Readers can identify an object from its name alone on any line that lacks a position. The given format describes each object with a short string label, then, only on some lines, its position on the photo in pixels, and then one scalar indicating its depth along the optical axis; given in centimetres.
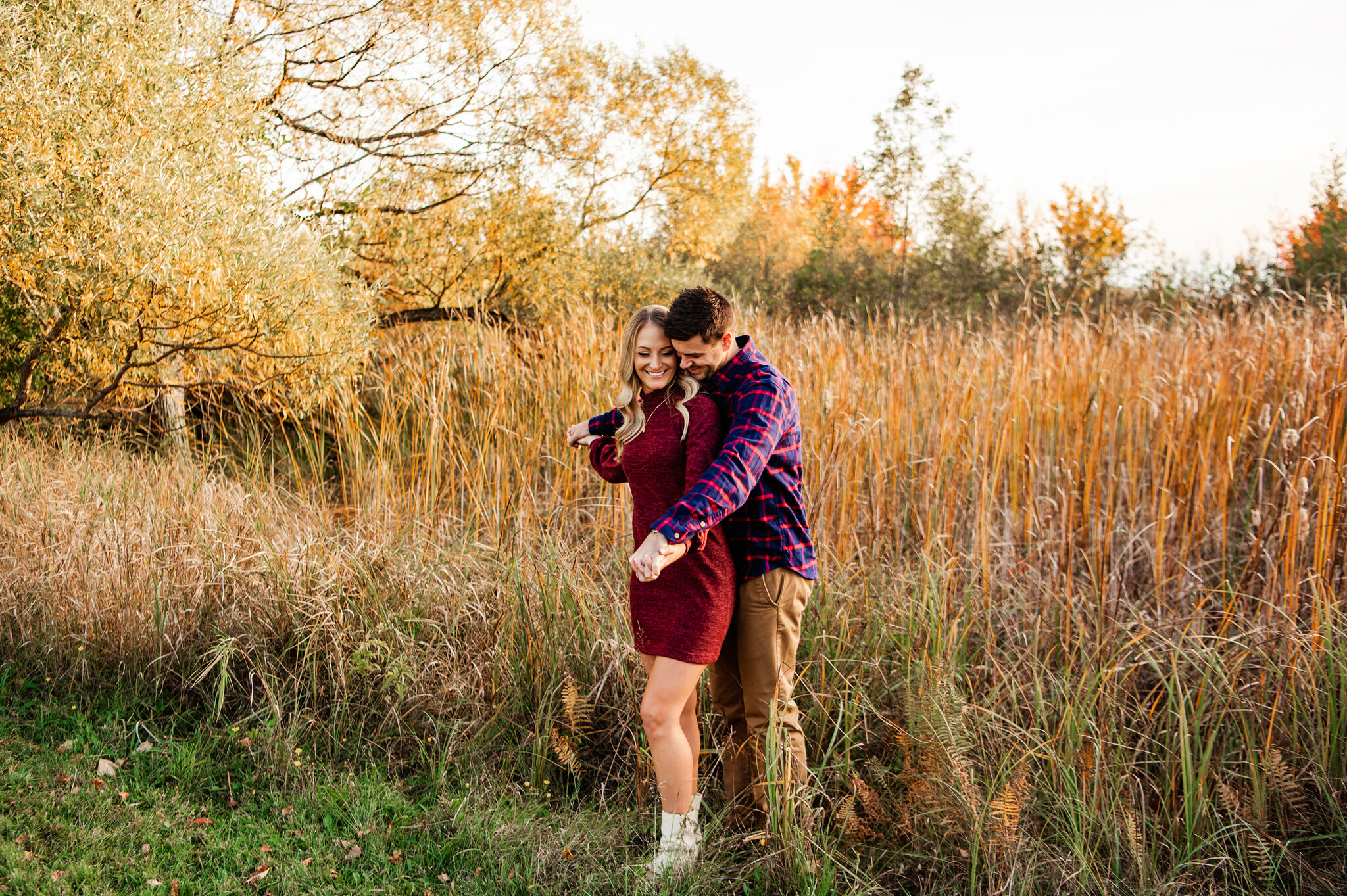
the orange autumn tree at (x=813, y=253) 1254
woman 227
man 223
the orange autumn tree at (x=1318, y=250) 842
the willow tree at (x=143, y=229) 407
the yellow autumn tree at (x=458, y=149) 730
